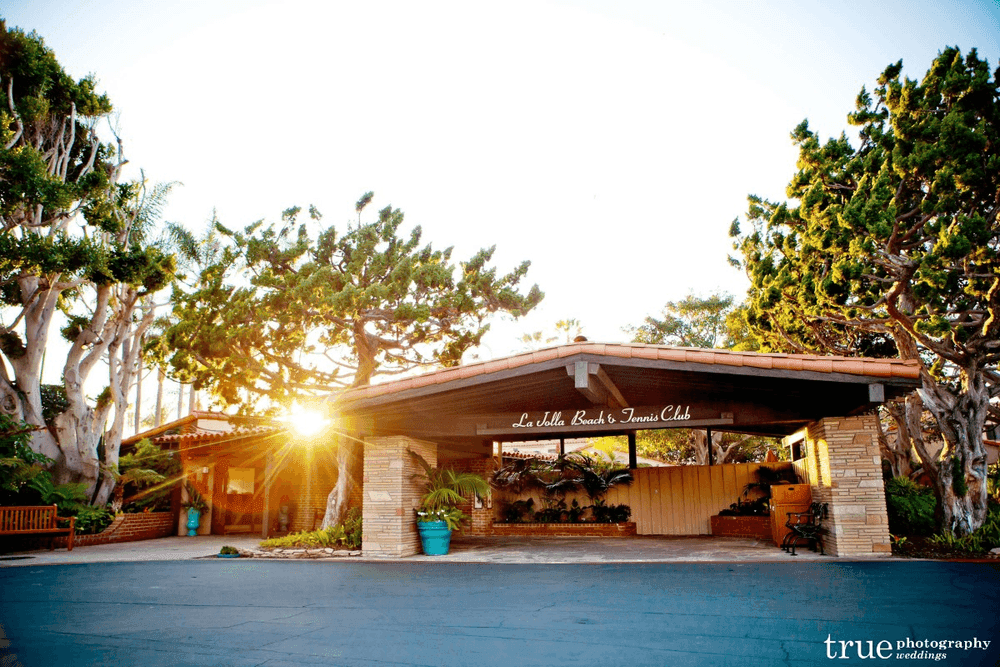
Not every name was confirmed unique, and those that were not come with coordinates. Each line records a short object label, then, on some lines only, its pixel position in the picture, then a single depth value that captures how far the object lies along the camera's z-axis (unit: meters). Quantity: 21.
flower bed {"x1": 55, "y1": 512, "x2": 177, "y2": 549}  16.10
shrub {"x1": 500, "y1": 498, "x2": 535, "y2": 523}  17.67
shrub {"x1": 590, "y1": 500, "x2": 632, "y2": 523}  16.95
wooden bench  14.07
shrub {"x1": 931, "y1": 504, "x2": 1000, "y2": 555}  10.31
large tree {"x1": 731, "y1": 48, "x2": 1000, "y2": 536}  11.22
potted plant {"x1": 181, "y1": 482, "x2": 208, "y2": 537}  18.67
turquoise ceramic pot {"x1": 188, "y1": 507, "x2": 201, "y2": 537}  18.67
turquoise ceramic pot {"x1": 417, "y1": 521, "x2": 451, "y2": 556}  11.79
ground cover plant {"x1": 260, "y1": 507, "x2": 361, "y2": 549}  12.82
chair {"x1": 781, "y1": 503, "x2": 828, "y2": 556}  10.27
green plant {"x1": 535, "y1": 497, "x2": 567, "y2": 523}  17.39
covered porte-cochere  9.35
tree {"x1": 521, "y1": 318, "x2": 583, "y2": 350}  31.28
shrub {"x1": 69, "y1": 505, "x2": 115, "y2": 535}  16.17
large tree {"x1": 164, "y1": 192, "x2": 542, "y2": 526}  14.40
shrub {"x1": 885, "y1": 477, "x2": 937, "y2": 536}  12.08
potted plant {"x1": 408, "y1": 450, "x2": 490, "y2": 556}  11.80
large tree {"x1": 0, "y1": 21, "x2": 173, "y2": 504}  14.22
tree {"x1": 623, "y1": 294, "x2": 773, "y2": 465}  23.91
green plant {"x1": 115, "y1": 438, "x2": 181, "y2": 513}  18.38
